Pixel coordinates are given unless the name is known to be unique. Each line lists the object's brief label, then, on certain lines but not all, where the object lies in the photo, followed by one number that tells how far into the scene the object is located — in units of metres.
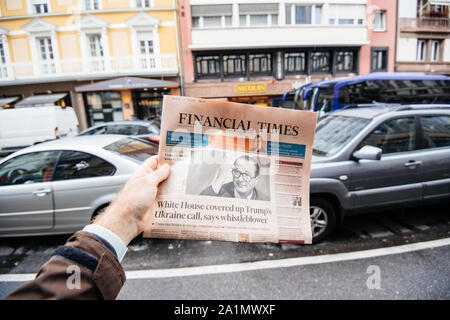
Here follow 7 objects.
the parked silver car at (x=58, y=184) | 2.80
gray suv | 2.78
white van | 9.27
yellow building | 14.48
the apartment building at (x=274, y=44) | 14.79
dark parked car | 6.48
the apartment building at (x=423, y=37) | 16.47
